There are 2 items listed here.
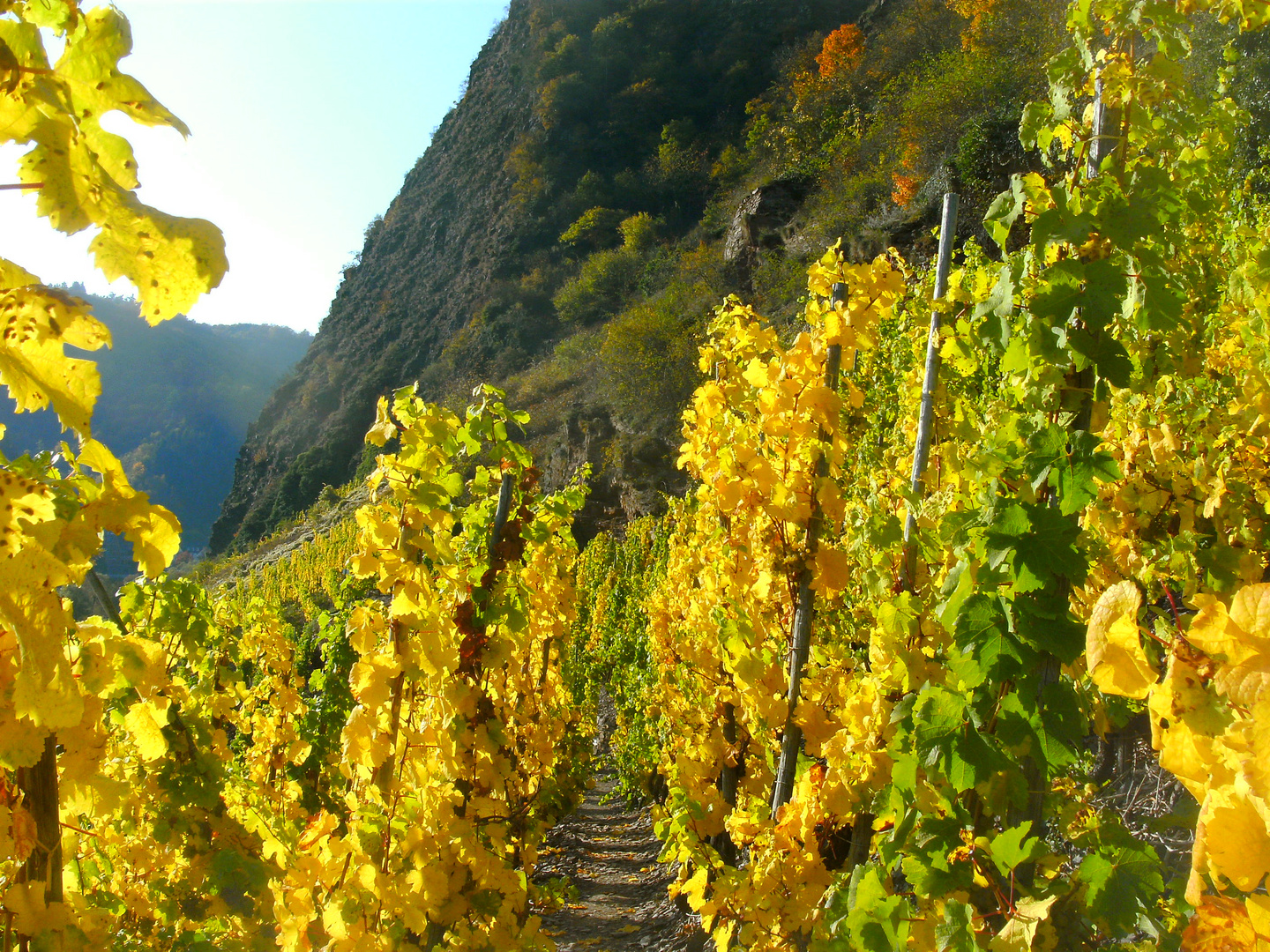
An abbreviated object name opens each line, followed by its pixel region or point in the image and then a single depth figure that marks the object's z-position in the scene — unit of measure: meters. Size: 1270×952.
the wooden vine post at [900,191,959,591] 2.33
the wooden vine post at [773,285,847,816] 2.50
